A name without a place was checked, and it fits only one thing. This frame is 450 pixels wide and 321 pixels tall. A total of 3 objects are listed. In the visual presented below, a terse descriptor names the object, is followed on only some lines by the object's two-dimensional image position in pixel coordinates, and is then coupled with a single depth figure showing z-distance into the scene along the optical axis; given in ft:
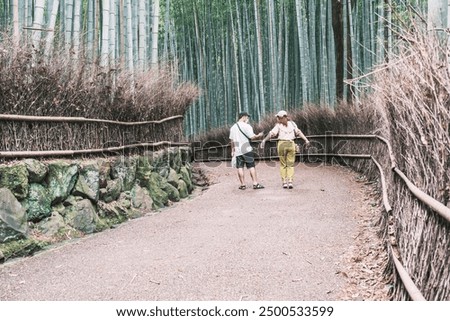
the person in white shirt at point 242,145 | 24.72
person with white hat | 24.12
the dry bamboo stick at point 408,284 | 7.53
